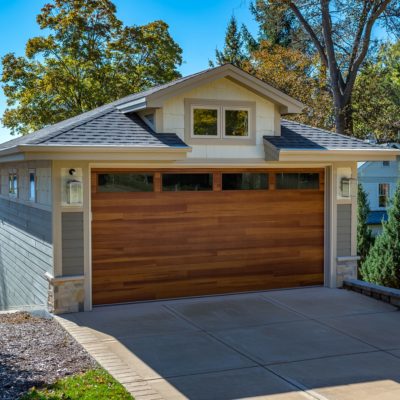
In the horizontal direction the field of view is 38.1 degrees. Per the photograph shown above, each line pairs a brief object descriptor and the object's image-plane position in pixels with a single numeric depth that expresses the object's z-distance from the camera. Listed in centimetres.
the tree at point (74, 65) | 2691
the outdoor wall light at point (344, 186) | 1125
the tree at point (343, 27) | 2058
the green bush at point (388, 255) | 1489
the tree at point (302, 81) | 2311
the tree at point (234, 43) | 4362
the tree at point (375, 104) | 2402
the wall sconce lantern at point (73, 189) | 923
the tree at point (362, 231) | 1716
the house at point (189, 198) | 943
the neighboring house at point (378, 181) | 3127
